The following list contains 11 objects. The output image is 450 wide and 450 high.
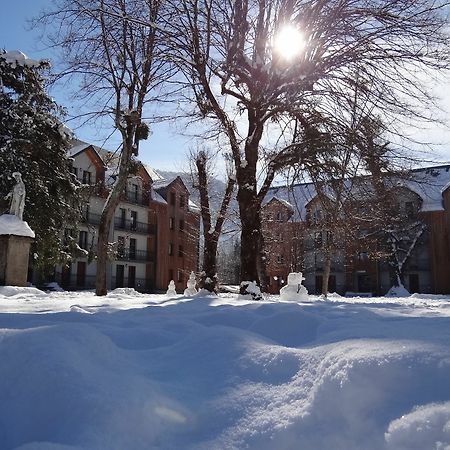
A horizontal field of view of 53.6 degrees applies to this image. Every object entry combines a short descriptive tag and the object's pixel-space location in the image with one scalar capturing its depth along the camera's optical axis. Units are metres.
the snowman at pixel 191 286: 16.17
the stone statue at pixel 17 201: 13.73
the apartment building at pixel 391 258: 32.75
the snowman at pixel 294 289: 11.85
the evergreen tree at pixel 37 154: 19.17
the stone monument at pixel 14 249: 12.58
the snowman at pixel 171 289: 18.52
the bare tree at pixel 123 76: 11.51
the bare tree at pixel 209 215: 15.80
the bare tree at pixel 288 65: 9.27
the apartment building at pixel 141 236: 35.89
